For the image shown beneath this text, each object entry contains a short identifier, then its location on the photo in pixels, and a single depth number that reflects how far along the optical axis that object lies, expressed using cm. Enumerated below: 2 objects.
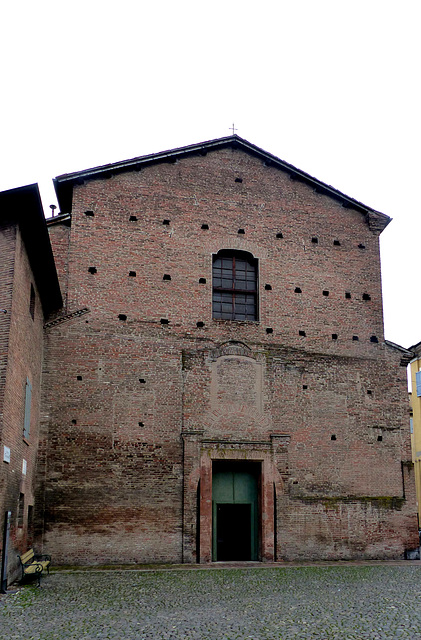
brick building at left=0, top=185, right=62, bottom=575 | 1116
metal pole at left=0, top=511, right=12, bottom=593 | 1052
